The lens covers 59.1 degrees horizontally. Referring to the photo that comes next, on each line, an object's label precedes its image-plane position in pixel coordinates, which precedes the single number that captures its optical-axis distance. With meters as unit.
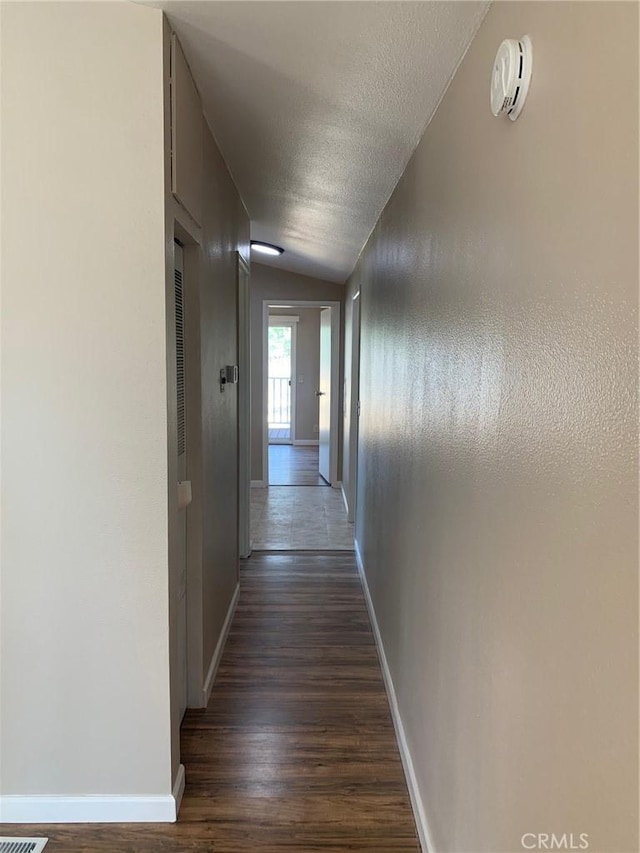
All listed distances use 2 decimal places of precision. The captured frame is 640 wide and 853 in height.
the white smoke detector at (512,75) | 0.96
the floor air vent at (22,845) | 1.64
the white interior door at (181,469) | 2.01
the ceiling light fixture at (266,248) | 4.68
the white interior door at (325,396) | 6.32
